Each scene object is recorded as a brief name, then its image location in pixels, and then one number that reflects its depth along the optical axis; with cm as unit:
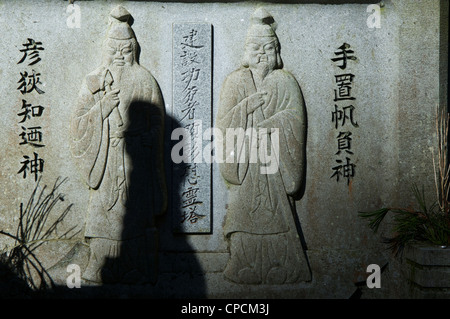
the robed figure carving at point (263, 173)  524
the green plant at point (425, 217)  511
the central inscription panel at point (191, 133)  538
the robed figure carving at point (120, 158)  521
